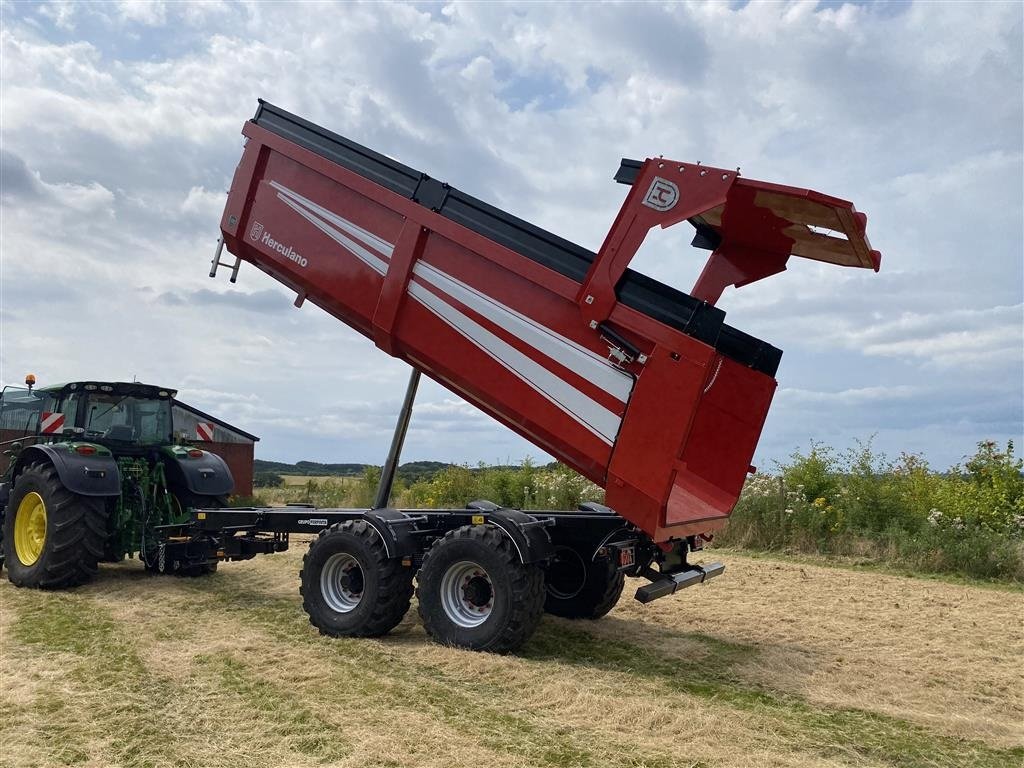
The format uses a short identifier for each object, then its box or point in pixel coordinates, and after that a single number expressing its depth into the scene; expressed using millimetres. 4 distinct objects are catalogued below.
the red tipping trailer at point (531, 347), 5609
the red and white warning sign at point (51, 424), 9391
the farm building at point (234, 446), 22859
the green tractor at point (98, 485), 8422
